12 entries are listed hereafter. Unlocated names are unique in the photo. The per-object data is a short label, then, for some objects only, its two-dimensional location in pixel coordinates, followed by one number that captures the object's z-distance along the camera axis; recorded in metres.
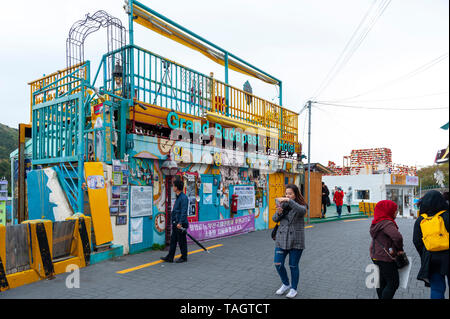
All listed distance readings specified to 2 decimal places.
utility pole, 15.07
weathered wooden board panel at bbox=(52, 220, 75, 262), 6.32
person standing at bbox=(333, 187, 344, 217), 18.20
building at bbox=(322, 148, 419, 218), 33.88
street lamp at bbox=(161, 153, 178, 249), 8.87
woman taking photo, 4.86
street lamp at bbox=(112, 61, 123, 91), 8.86
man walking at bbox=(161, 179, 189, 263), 7.20
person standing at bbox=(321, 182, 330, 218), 17.88
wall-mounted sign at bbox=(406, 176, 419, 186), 35.69
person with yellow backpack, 3.76
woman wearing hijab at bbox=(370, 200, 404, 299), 4.10
